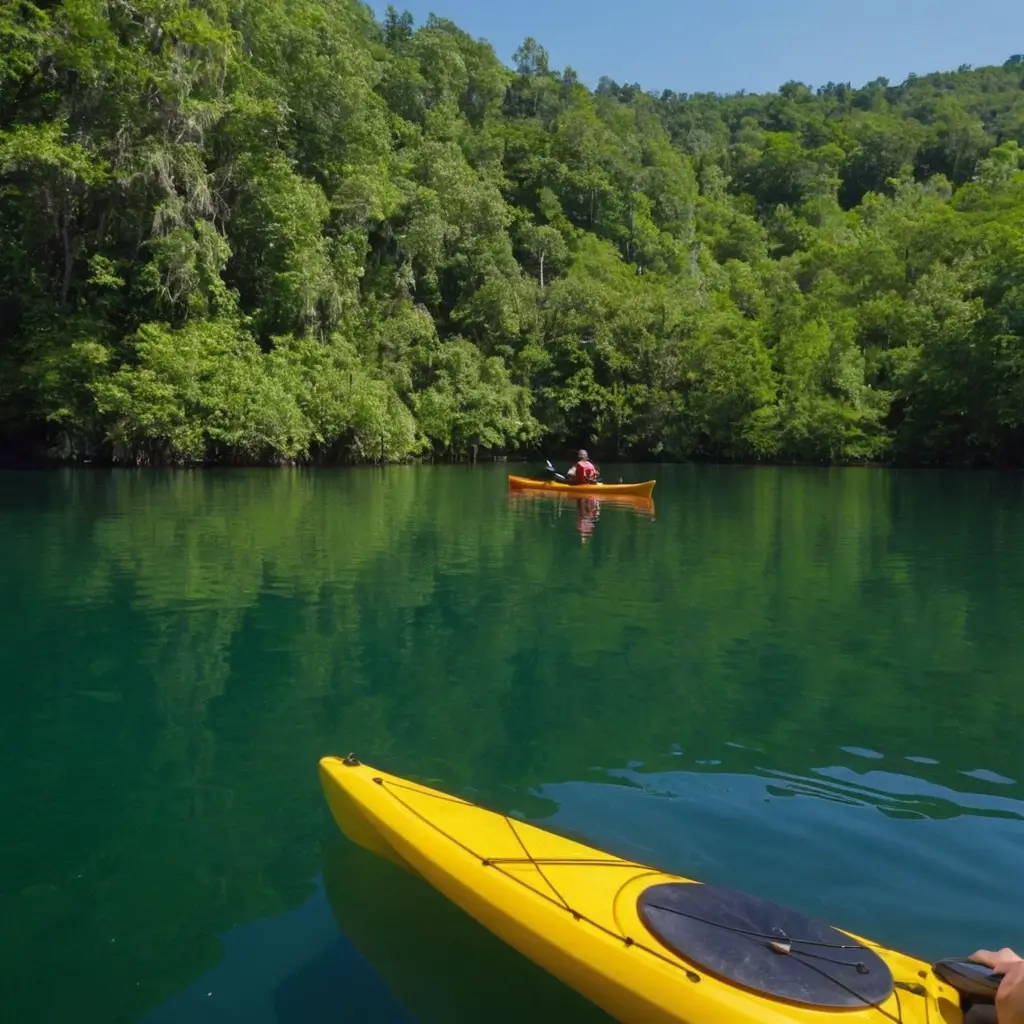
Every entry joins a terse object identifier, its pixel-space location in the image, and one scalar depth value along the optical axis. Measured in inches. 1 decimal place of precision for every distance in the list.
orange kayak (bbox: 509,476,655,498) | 852.6
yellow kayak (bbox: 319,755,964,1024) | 111.1
